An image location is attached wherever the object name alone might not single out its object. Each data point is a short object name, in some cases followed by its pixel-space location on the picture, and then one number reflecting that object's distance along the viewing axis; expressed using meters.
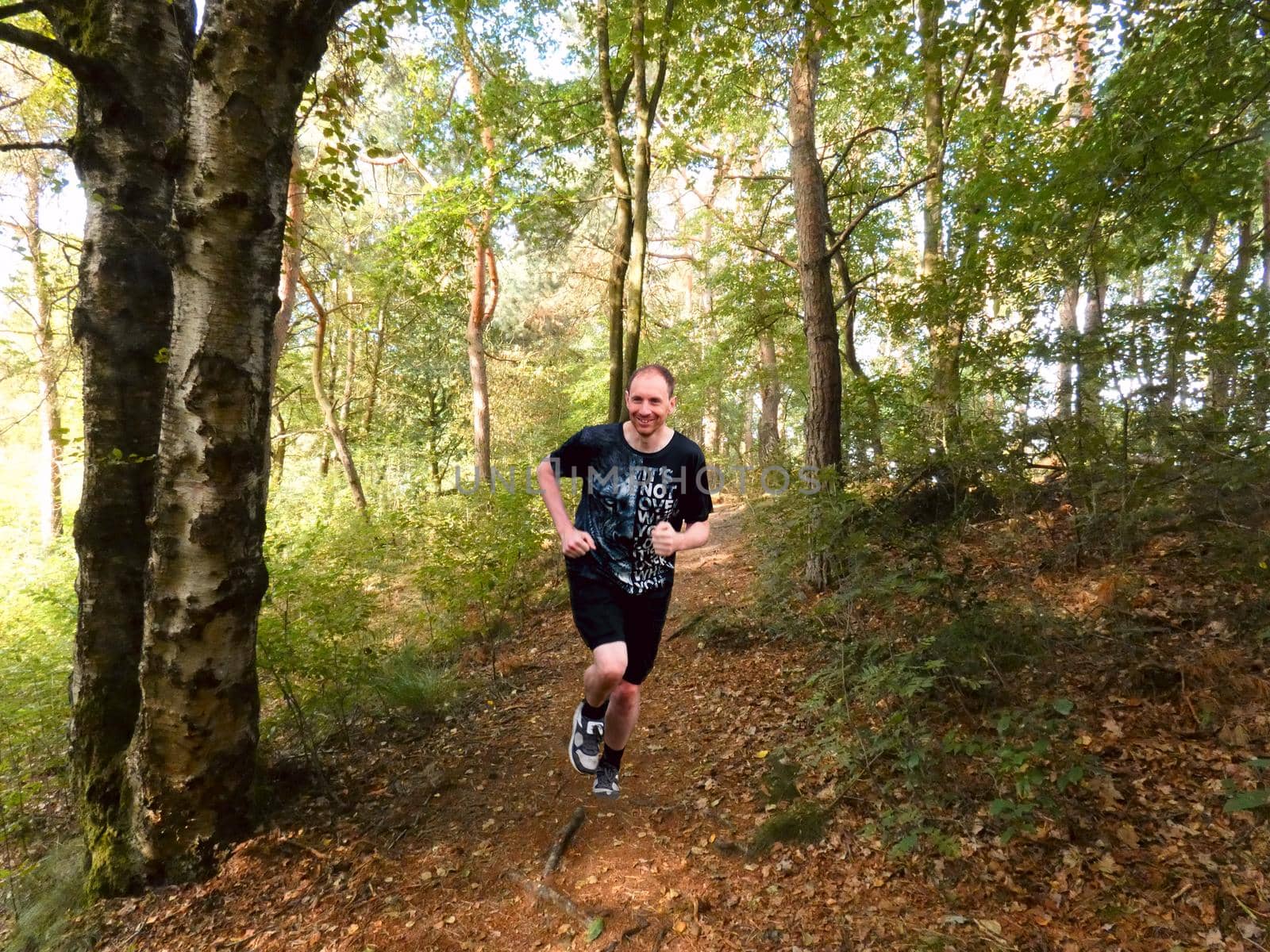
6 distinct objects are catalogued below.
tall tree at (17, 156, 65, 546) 9.38
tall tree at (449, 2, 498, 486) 12.14
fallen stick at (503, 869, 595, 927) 2.64
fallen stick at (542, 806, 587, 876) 2.99
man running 2.93
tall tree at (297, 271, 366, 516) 14.22
